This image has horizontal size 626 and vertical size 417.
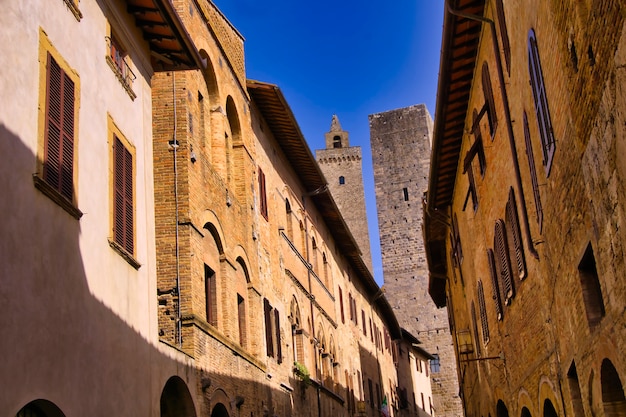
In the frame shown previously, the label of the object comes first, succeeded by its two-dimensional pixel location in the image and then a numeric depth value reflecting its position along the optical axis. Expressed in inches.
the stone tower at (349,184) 2728.8
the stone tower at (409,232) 2114.9
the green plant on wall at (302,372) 824.9
